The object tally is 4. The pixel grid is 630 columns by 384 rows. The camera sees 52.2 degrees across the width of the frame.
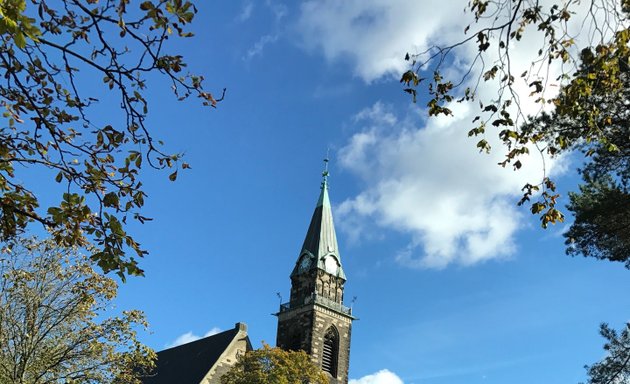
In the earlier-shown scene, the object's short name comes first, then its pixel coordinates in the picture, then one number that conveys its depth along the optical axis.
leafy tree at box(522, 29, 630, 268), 10.41
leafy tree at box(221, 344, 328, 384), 30.70
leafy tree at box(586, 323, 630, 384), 18.62
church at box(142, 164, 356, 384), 43.22
